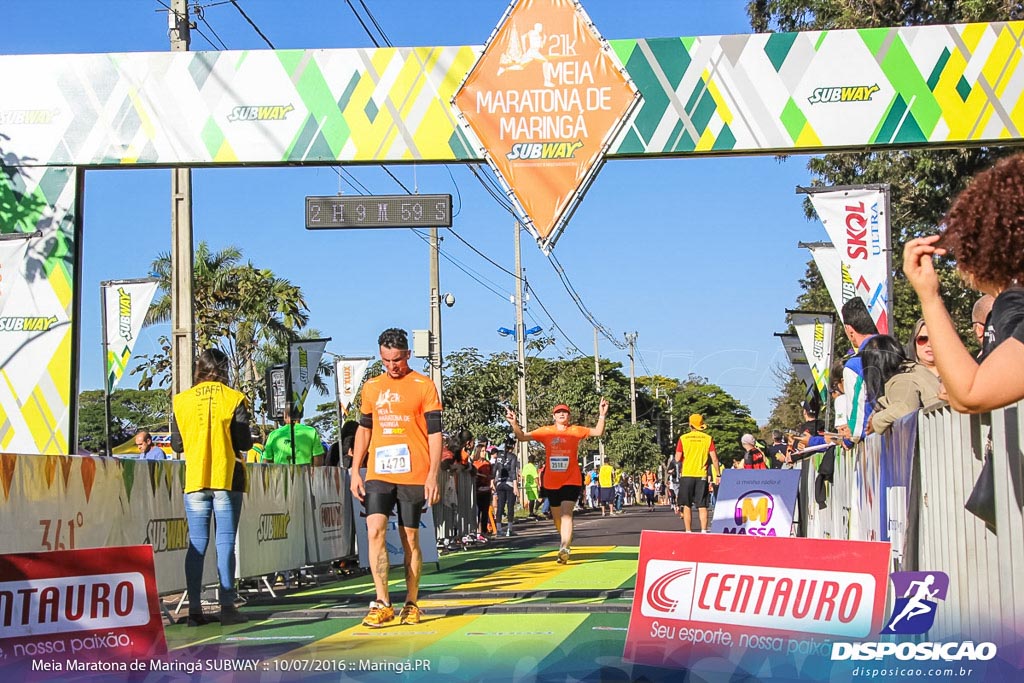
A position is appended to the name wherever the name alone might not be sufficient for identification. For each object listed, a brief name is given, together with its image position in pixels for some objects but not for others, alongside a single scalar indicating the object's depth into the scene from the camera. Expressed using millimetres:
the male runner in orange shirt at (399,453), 8789
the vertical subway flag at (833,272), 14289
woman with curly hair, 3715
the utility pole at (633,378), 81881
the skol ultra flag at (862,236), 13727
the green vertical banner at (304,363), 19828
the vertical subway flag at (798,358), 25030
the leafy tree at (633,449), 62875
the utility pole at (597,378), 53562
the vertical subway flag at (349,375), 27203
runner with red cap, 14656
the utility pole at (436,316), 29984
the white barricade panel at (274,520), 12156
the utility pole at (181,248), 17000
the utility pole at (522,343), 42000
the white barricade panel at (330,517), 14516
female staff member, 9344
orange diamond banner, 11195
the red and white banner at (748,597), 4699
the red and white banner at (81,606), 5191
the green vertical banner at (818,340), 21923
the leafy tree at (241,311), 45344
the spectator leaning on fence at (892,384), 8031
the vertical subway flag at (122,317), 15445
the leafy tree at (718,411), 122625
